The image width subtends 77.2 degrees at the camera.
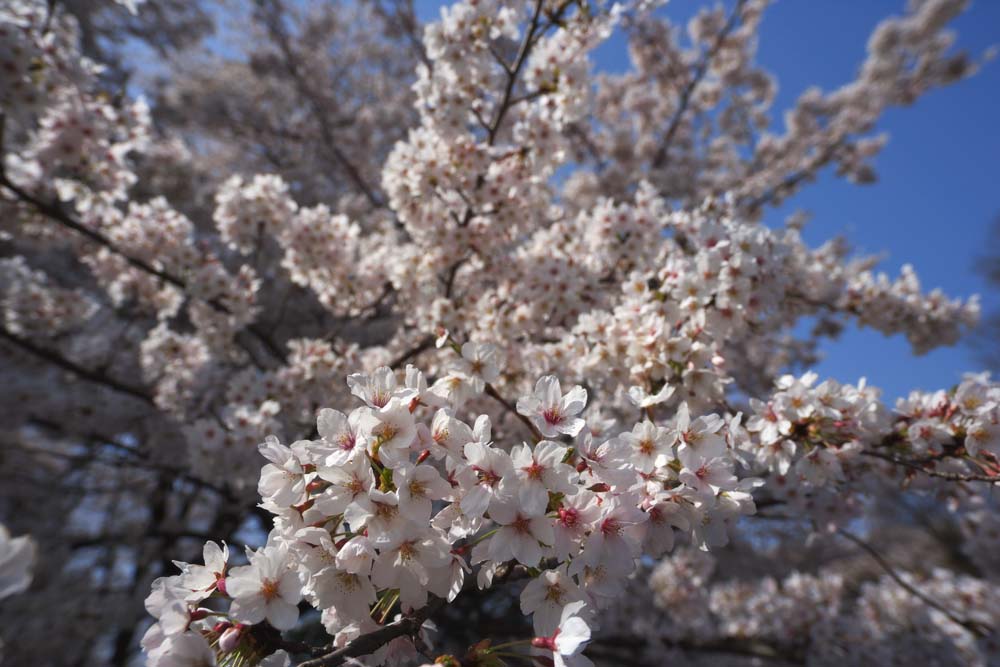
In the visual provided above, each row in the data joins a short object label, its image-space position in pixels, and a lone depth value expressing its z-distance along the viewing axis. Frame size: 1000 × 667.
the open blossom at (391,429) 0.30
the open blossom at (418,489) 0.29
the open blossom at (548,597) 0.31
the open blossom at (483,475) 0.29
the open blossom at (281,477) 0.30
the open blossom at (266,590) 0.28
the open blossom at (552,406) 0.34
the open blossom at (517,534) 0.30
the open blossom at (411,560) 0.29
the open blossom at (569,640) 0.27
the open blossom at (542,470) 0.30
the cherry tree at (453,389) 0.30
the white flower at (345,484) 0.29
